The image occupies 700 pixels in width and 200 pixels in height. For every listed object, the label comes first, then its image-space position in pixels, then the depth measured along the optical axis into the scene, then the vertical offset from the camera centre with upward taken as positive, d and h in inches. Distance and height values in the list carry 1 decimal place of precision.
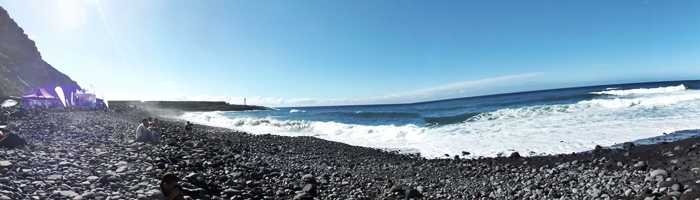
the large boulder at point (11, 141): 261.6 -21.4
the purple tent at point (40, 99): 1194.9 +67.7
